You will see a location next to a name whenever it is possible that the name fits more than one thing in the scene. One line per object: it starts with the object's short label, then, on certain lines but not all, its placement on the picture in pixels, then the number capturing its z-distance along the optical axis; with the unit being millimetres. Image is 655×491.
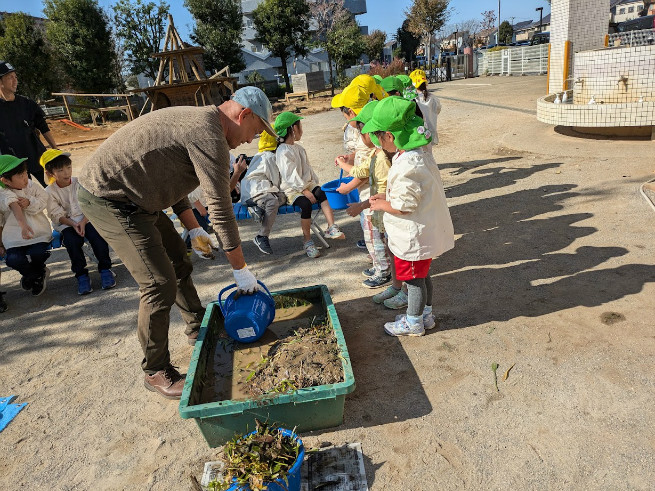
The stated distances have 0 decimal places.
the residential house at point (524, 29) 68250
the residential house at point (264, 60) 42250
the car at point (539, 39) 32003
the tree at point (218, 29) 26922
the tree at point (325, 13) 34688
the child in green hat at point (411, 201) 2740
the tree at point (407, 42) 42719
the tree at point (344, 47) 25984
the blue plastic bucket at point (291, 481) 1889
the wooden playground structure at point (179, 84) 15406
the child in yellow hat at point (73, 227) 4699
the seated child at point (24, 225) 4535
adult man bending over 2371
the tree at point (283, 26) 26953
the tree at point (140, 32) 25183
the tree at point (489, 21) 52531
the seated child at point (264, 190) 4914
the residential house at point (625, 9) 60156
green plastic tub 2314
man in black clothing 5156
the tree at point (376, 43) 38553
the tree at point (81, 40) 23109
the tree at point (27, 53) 22250
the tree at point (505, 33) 50125
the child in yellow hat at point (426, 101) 5484
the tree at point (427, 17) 32344
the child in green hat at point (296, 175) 4840
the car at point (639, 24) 21125
